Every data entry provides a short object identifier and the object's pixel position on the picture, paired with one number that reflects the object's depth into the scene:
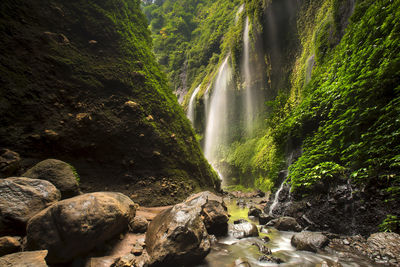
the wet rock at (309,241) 3.18
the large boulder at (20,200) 2.14
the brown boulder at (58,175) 3.04
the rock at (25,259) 1.63
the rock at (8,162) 2.94
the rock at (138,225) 3.23
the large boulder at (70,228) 1.95
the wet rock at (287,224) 4.37
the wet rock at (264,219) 5.18
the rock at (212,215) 3.96
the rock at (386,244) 2.43
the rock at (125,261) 2.23
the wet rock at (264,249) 3.23
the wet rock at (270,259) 2.91
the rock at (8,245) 1.92
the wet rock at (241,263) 2.59
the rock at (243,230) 4.10
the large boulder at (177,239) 2.41
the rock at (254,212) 6.03
